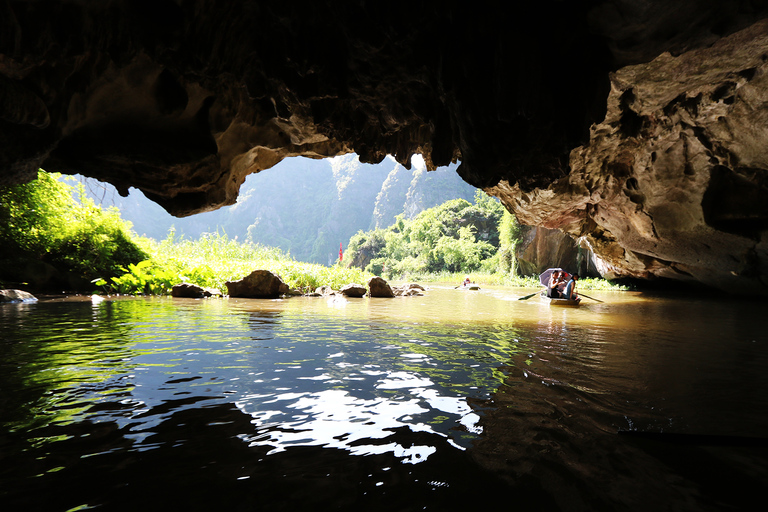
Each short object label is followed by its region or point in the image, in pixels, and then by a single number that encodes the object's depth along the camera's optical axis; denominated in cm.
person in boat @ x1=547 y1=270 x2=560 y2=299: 1082
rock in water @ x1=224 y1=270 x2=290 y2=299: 1023
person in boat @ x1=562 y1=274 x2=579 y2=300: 1016
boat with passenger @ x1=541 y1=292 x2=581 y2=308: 964
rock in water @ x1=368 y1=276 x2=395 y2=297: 1151
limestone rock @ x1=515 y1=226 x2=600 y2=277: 2142
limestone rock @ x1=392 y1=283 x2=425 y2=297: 1290
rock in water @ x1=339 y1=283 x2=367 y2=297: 1112
